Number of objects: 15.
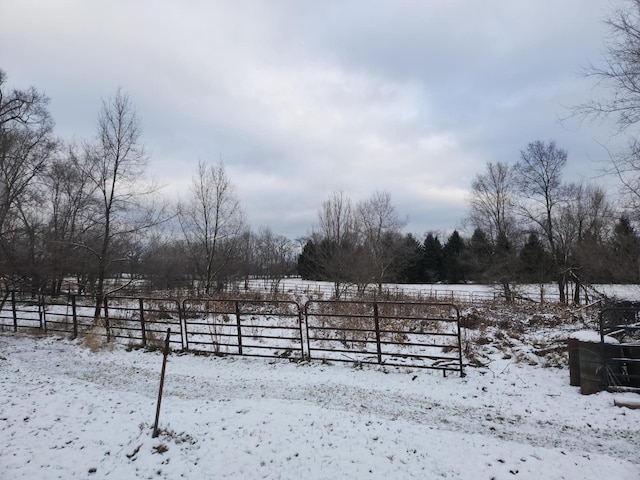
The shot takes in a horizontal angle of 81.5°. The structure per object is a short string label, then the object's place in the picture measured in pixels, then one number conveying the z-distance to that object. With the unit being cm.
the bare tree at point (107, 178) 1497
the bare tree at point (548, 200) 3072
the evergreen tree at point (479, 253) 3375
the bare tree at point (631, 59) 790
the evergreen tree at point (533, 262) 3040
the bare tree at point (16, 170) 1959
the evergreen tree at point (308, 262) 3705
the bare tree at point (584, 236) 1883
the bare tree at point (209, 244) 2361
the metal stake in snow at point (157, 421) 486
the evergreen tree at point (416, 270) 6031
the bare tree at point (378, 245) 3016
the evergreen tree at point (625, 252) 1463
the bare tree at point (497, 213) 3391
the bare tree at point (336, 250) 2903
